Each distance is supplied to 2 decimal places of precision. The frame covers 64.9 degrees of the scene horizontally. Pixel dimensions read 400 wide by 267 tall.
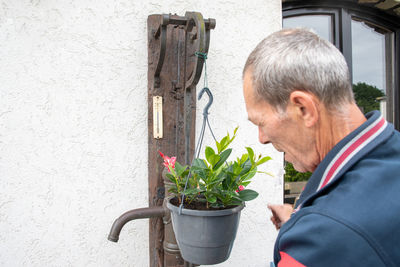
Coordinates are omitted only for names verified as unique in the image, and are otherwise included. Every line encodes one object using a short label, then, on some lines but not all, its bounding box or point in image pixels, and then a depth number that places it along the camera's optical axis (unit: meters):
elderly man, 0.60
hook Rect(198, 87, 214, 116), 1.21
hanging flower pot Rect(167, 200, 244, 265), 1.12
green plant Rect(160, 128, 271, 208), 1.17
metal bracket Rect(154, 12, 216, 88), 1.36
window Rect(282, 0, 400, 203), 2.15
